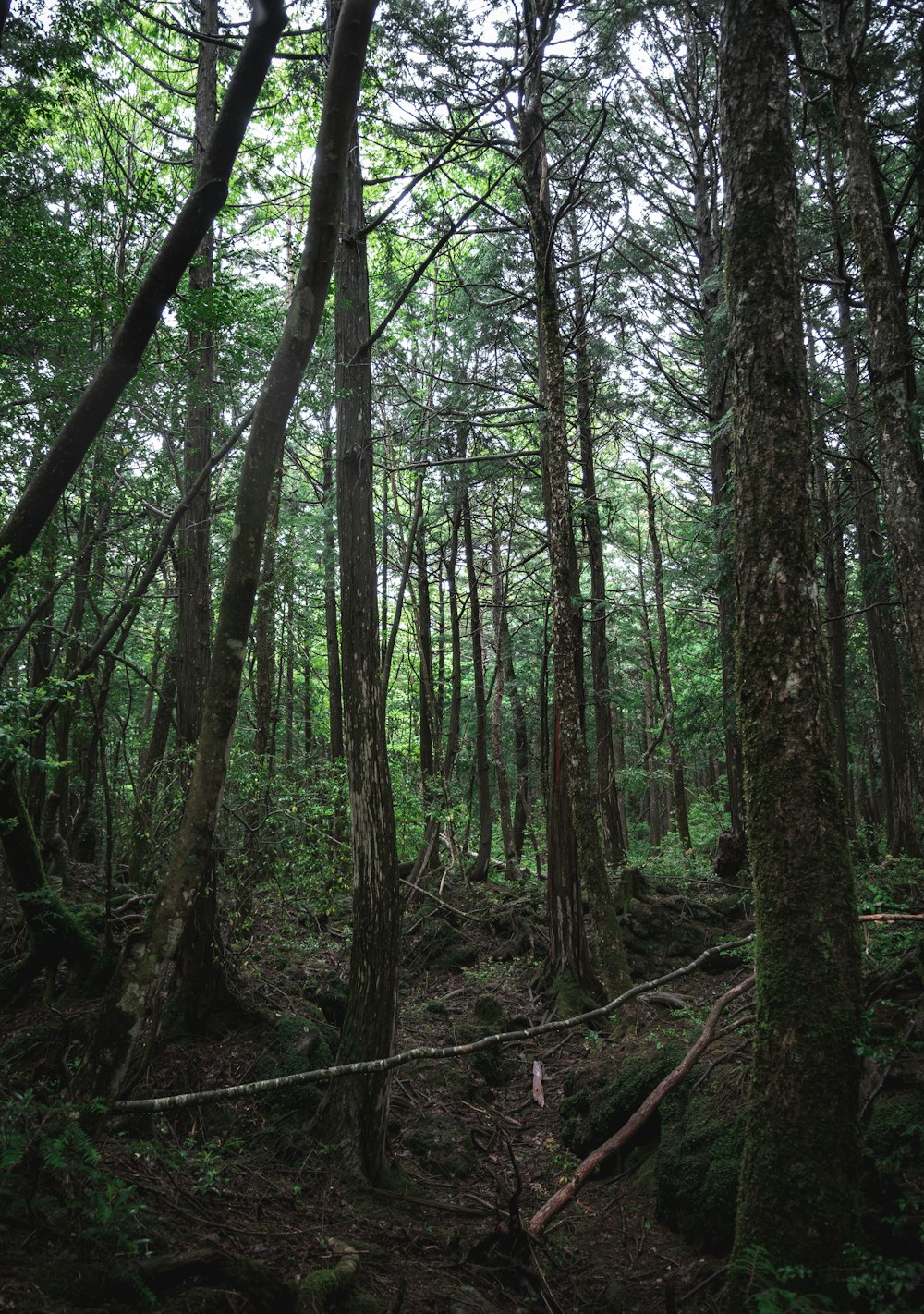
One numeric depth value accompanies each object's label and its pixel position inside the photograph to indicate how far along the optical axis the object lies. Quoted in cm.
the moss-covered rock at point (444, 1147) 596
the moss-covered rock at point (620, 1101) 614
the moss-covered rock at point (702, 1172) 452
